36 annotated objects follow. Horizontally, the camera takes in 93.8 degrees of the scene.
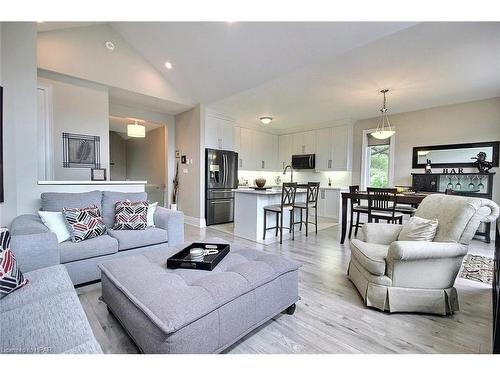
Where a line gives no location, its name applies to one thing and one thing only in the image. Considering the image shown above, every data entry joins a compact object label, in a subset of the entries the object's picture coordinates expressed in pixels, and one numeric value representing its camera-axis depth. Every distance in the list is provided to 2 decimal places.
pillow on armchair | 2.00
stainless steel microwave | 6.67
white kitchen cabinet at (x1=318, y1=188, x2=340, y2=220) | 6.06
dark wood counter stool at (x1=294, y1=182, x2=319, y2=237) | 4.09
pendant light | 5.39
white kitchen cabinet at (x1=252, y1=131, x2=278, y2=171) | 6.99
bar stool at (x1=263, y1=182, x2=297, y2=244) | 3.79
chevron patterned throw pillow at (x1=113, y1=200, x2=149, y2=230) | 2.72
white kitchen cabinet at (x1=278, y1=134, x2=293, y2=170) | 7.32
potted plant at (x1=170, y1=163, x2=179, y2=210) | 5.82
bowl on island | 4.28
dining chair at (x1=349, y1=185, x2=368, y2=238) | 3.77
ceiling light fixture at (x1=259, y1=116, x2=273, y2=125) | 5.44
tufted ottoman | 1.16
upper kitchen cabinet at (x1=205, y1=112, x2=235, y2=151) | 5.35
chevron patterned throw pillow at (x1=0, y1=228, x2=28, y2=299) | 1.29
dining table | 3.30
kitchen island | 3.98
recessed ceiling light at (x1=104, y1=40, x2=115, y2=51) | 3.97
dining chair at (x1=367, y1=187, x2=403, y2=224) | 3.29
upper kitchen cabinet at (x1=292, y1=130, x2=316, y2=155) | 6.71
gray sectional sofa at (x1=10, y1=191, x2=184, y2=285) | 1.71
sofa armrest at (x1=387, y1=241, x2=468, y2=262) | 1.76
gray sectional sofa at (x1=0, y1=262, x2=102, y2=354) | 0.95
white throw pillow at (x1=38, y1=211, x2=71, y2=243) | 2.30
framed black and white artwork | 3.90
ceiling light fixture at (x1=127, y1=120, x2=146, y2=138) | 4.59
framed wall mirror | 4.22
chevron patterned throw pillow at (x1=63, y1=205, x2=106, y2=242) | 2.32
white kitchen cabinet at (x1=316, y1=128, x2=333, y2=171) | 6.31
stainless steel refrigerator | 5.25
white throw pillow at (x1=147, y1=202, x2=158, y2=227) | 2.96
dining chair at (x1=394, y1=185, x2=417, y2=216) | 3.56
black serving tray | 1.65
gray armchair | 1.78
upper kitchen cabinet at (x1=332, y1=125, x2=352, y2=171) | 5.96
